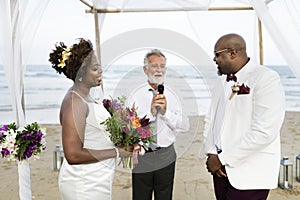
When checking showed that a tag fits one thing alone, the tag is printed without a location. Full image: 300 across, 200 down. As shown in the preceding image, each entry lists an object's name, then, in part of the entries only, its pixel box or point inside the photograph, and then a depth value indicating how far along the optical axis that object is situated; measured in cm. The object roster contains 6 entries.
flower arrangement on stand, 272
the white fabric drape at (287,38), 300
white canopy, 296
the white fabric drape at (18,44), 295
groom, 230
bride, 217
